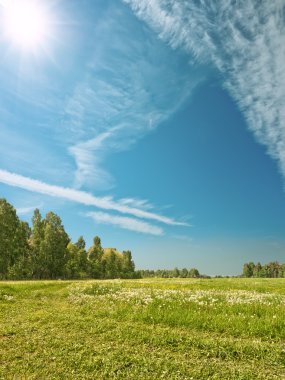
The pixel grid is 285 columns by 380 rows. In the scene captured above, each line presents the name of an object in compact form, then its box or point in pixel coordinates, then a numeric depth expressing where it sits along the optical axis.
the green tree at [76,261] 88.88
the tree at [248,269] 196.64
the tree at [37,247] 76.12
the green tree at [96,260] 99.62
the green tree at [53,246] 77.75
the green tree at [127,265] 117.61
